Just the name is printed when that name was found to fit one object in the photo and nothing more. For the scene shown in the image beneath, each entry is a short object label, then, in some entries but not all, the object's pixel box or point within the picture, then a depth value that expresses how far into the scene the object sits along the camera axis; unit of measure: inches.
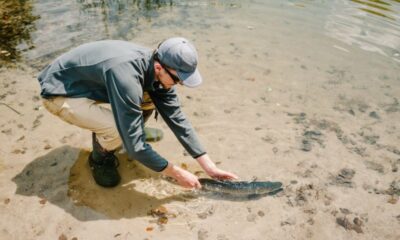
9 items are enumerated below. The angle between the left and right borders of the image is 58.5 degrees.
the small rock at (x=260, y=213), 137.7
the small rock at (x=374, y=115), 195.0
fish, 141.4
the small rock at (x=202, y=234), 128.3
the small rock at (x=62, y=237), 123.8
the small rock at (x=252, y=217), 135.8
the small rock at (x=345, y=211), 141.1
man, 106.5
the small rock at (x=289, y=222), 135.1
